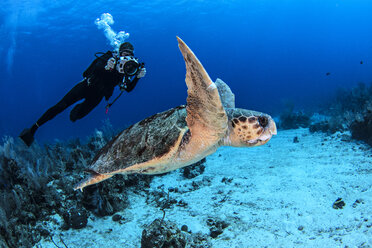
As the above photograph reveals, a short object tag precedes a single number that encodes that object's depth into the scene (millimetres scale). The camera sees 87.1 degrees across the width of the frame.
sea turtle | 1976
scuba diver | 4855
